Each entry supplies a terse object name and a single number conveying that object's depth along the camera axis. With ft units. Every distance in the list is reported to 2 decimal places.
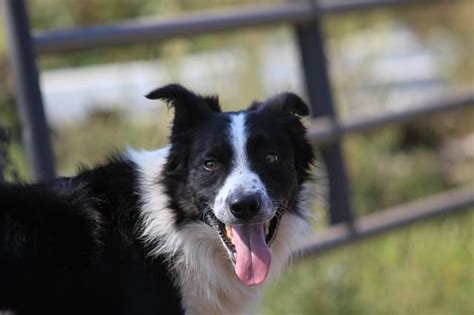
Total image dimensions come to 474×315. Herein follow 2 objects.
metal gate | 33.09
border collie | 24.63
